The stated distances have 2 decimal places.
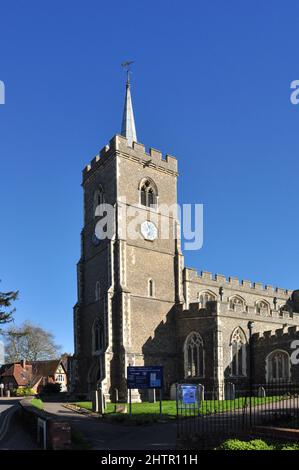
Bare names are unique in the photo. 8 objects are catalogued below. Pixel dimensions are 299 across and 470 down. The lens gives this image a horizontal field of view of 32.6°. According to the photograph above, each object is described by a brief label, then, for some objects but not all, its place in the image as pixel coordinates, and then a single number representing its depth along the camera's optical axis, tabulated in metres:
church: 31.95
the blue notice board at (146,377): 22.28
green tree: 37.00
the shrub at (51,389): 45.82
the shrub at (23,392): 55.12
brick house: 65.19
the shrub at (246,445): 10.61
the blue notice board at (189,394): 19.38
